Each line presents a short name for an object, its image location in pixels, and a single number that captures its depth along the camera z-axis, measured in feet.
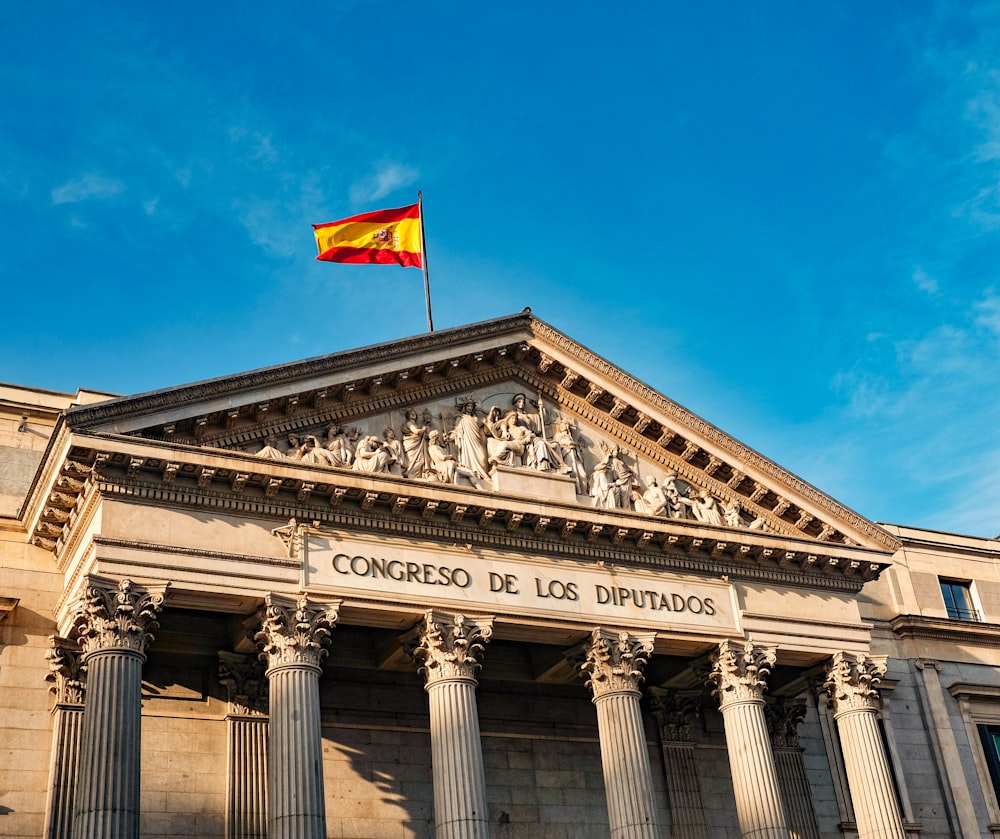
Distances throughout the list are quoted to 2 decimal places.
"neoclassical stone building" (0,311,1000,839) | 81.15
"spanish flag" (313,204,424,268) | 108.88
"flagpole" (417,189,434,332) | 108.58
